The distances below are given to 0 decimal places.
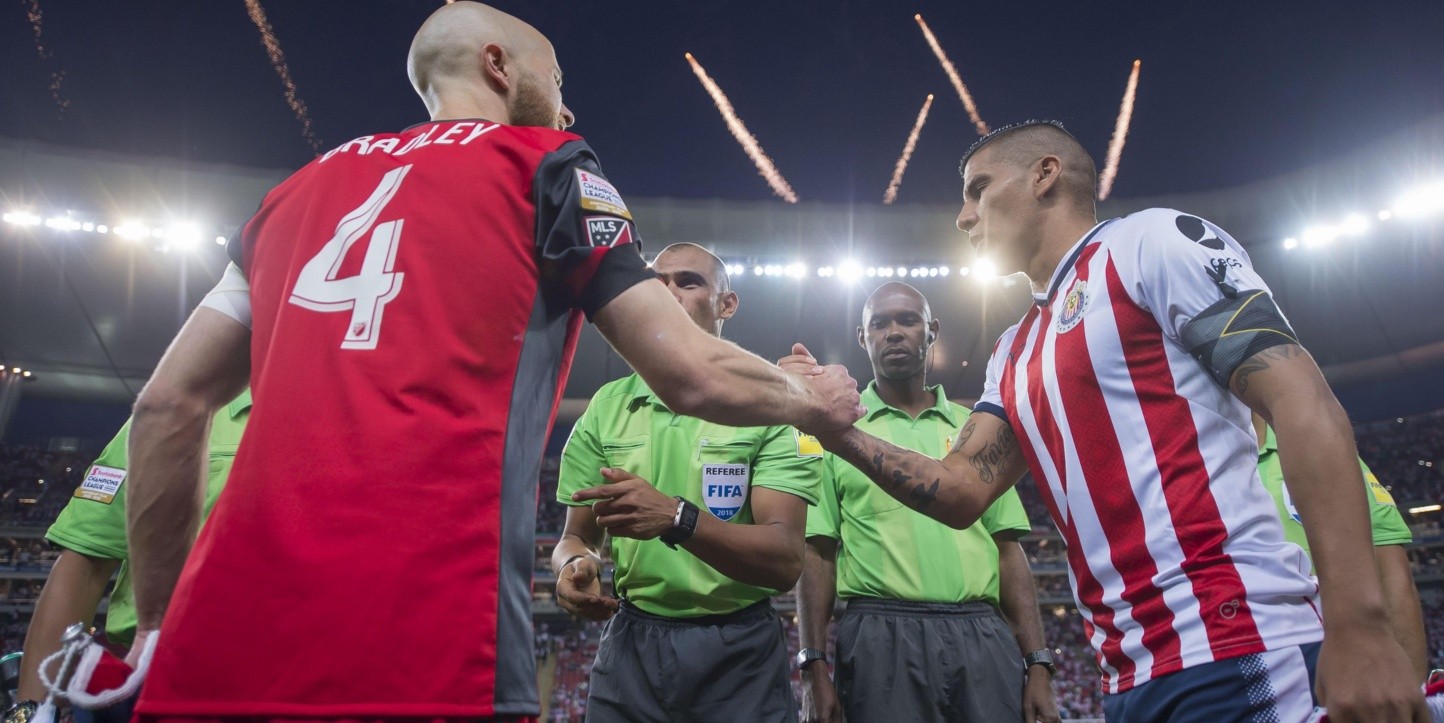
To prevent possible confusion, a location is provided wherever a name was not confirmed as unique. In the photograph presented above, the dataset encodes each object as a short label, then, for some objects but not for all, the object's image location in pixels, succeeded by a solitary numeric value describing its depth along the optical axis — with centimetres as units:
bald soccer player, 116
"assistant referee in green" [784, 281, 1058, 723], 339
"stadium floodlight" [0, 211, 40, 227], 1791
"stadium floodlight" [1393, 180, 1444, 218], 1756
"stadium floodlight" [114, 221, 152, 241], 1842
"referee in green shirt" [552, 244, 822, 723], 278
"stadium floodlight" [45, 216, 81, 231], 1819
